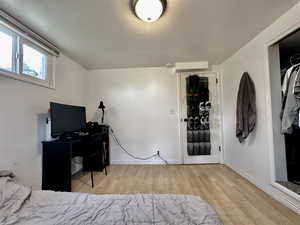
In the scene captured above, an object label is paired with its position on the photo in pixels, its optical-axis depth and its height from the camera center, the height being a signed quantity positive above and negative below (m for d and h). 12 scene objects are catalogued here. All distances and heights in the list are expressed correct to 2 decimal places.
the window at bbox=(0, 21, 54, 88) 1.89 +0.83
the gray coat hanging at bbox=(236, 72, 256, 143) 2.49 +0.14
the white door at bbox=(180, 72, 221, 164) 3.70 -0.21
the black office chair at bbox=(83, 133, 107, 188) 2.90 -0.59
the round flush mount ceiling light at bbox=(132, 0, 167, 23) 1.61 +1.15
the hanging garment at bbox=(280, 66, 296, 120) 2.00 +0.41
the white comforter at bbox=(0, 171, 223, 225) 0.95 -0.59
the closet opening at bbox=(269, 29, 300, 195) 1.94 -0.01
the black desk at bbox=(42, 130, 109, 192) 2.29 -0.64
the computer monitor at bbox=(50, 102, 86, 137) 2.30 +0.03
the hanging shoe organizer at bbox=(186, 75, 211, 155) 3.70 +0.01
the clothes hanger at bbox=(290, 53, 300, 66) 2.41 +0.90
